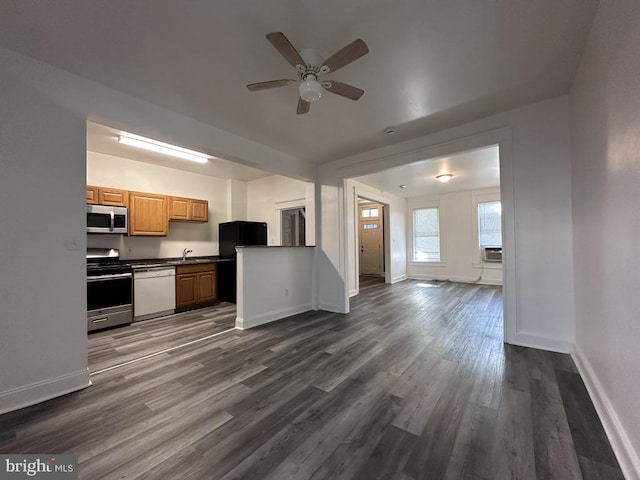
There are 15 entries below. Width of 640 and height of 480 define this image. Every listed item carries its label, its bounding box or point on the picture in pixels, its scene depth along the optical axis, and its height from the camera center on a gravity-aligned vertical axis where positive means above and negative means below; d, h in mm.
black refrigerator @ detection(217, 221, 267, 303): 5262 +12
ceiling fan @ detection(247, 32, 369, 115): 1640 +1235
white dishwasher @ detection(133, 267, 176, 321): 4004 -773
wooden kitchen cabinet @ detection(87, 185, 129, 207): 4050 +791
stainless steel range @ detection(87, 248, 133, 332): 3530 -711
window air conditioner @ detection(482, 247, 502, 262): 6945 -343
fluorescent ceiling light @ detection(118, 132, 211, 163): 3601 +1462
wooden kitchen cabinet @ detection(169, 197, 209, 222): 5004 +700
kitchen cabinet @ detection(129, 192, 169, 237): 4473 +545
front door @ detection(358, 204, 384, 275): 8773 +90
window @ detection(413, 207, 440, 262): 8125 +222
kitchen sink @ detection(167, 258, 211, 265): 4535 -319
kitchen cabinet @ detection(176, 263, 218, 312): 4544 -772
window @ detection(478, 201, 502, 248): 7039 +475
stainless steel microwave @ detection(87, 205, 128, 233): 3954 +409
